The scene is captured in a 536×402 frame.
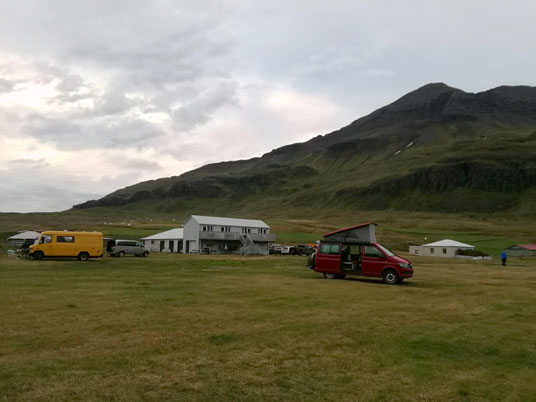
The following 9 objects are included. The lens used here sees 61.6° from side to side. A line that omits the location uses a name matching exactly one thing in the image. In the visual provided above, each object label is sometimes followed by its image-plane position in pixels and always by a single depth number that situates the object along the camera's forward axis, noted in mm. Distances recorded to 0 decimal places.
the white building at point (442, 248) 74000
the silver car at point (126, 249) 49906
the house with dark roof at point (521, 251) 79125
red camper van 24978
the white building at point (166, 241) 74625
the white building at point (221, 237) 69938
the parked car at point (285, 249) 70625
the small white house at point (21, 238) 67188
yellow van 39594
